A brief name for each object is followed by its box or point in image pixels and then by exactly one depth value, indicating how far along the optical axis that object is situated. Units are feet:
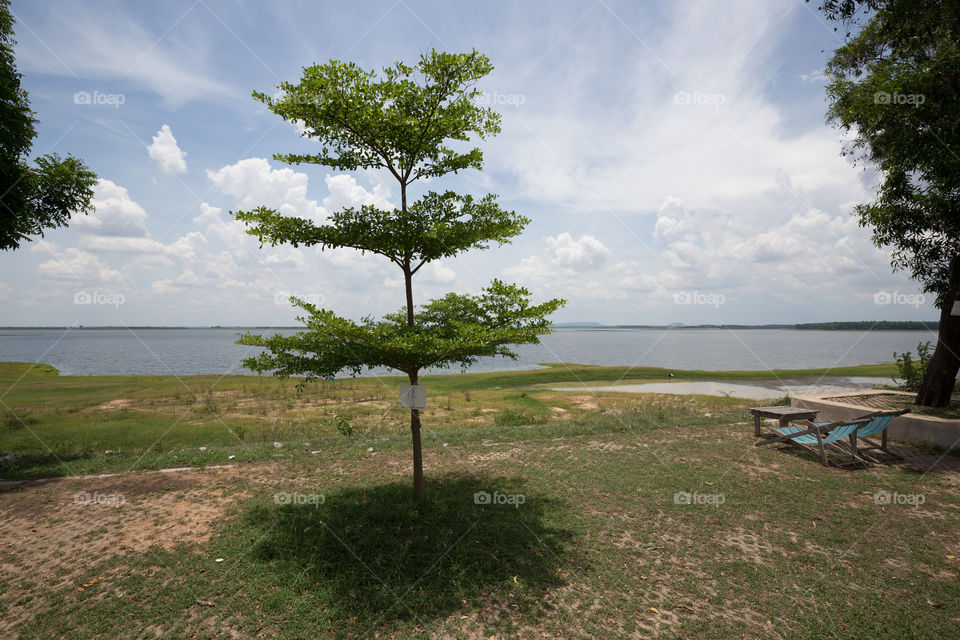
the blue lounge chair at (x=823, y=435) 31.63
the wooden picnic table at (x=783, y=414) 37.04
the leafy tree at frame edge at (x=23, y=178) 33.09
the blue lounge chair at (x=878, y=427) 31.78
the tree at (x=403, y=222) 19.61
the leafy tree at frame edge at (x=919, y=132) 31.60
